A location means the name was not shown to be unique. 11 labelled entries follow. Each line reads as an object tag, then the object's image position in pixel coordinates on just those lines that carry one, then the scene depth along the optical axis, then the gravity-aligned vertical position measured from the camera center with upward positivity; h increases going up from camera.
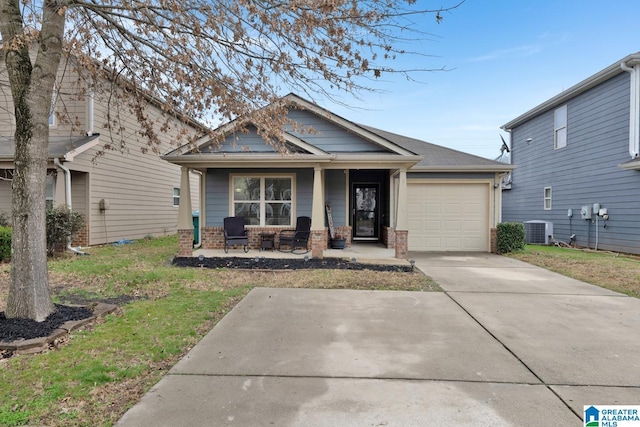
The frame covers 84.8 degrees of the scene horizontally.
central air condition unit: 14.27 -0.93
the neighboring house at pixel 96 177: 10.17 +1.11
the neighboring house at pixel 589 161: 10.90 +1.83
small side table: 9.89 -0.89
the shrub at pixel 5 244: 8.33 -0.81
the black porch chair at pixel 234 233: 9.55 -0.65
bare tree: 4.16 +2.15
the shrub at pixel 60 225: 9.10 -0.42
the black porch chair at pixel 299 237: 9.74 -0.77
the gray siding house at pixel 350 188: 8.96 +0.69
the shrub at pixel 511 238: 11.43 -0.93
